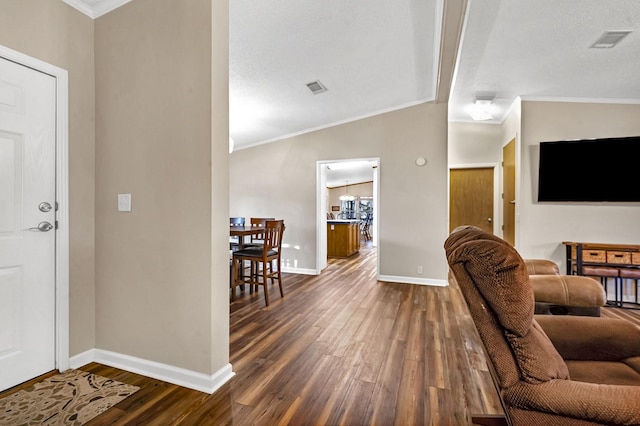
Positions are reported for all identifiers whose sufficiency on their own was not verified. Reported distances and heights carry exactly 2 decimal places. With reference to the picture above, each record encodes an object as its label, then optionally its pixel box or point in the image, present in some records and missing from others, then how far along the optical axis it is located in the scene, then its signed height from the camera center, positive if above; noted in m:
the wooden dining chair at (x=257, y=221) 5.02 -0.17
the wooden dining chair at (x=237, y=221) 5.18 -0.17
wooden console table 3.48 -0.53
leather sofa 1.98 -0.54
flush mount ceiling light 4.30 +1.52
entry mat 1.61 -1.09
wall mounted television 3.64 +0.52
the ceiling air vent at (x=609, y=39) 2.62 +1.53
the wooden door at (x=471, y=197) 5.55 +0.27
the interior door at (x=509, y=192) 4.46 +0.32
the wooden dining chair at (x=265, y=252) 3.71 -0.52
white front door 1.85 -0.08
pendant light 13.48 +0.63
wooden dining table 3.68 -0.25
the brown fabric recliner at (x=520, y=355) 0.93 -0.49
